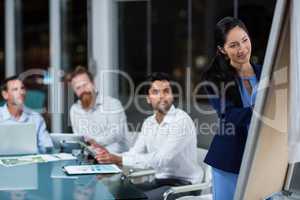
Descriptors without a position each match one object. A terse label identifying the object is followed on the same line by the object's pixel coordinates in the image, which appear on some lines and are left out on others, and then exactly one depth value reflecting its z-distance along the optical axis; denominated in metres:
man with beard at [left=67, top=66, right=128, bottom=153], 3.73
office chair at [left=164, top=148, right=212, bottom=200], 2.68
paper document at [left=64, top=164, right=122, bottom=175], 2.45
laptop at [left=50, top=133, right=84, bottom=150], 3.22
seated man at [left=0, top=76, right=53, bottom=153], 3.33
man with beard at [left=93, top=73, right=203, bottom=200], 2.98
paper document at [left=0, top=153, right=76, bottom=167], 2.72
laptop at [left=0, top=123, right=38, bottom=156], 2.97
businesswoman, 2.12
